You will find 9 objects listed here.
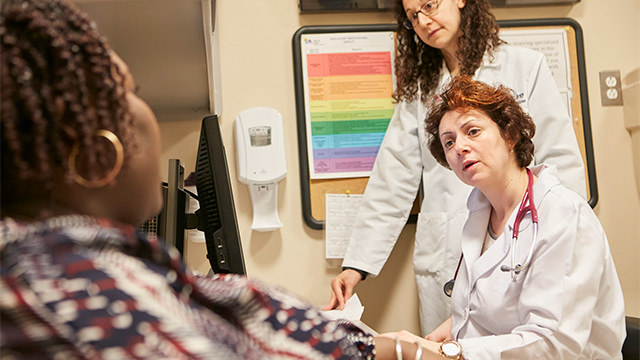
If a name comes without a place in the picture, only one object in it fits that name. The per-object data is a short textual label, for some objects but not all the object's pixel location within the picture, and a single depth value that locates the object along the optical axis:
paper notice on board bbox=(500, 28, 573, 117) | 2.04
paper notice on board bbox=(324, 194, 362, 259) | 1.95
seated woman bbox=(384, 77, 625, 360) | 1.00
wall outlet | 2.07
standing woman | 1.70
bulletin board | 1.98
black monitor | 0.95
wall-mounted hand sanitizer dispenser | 1.90
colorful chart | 1.99
